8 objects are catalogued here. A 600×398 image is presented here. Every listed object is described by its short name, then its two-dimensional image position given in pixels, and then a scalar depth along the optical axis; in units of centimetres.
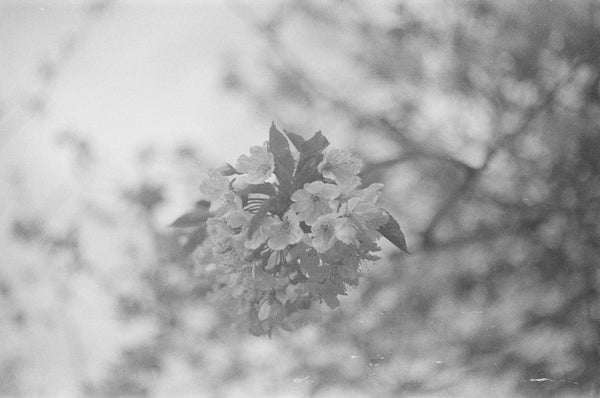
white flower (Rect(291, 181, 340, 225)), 81
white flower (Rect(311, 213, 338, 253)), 80
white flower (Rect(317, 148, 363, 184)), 86
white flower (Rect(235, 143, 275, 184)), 87
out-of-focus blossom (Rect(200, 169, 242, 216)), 86
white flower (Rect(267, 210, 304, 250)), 82
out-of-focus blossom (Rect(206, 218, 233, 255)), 86
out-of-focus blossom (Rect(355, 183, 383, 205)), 82
